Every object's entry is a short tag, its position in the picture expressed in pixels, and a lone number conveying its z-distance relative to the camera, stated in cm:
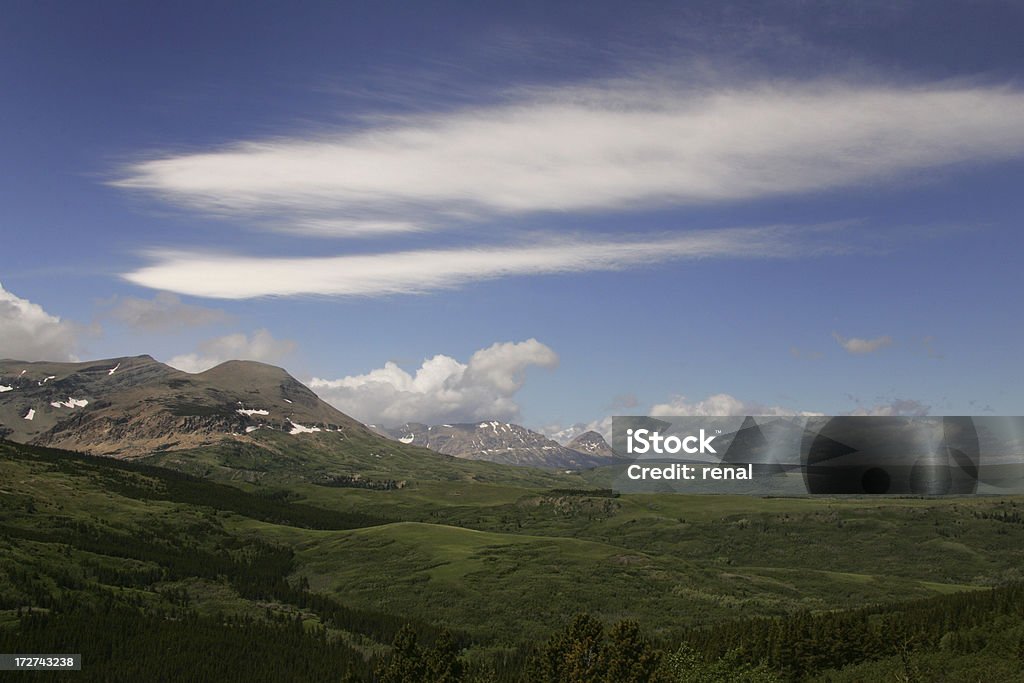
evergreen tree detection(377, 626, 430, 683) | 15638
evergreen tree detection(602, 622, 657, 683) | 12662
